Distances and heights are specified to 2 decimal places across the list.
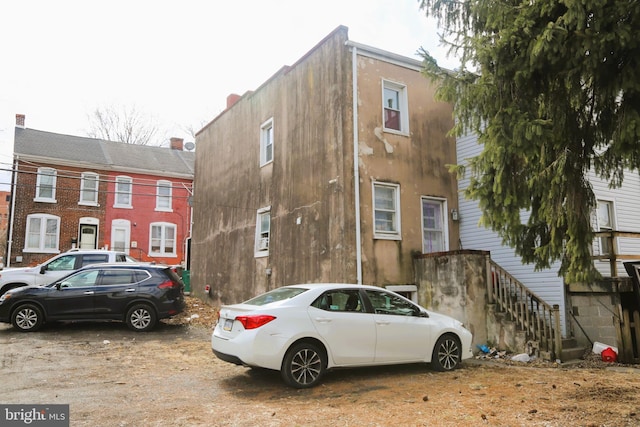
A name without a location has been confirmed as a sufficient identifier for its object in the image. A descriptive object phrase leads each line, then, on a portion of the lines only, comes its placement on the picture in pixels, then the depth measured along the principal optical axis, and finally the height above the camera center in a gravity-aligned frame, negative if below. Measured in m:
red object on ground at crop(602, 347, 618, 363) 9.60 -1.78
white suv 13.45 +0.10
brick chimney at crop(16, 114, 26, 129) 28.88 +9.42
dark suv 11.41 -0.65
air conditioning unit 14.64 +0.86
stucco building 11.54 +2.60
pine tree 5.51 +2.16
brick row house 26.02 +4.29
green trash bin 20.36 -0.32
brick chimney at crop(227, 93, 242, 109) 18.86 +6.97
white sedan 6.67 -0.95
